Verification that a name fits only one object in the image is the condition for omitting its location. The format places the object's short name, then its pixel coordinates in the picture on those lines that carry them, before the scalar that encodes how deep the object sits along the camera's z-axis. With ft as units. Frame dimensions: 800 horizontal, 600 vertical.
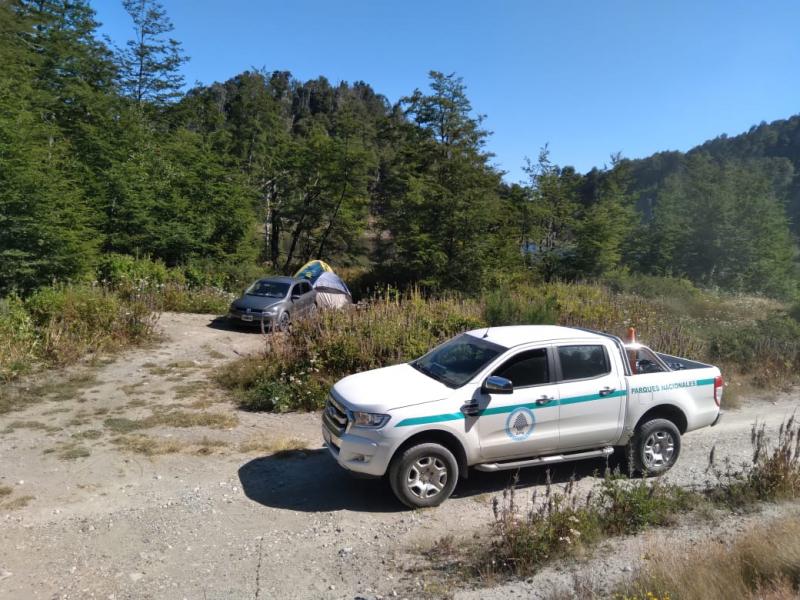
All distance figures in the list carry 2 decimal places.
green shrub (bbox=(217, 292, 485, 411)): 31.35
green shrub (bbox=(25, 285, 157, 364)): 37.17
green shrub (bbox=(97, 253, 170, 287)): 61.36
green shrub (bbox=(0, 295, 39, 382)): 33.12
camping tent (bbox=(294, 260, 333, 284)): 73.20
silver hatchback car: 55.01
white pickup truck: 18.69
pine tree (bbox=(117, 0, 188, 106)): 96.02
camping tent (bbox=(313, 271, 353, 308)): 68.74
